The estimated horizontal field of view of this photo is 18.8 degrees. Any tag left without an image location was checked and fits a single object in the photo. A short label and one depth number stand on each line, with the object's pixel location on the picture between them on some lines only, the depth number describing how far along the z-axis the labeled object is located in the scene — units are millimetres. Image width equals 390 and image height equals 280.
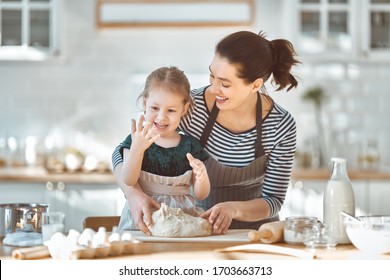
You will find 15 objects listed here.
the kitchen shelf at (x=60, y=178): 6024
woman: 3165
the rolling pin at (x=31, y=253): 2628
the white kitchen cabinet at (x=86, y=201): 6000
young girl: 3030
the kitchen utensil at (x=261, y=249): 2728
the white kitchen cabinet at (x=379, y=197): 6171
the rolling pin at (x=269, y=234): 2872
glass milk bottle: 2890
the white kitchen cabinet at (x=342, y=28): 6524
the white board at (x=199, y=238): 2919
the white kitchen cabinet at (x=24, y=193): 6077
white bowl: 2684
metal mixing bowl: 3015
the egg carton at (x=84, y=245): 2635
